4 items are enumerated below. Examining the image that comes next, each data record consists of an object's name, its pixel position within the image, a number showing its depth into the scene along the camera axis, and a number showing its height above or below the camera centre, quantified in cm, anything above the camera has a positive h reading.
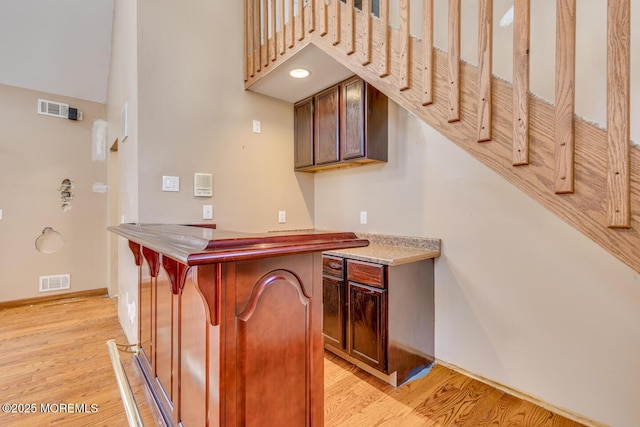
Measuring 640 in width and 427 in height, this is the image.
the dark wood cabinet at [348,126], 241 +75
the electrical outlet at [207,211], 244 +1
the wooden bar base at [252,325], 79 -34
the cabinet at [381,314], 198 -72
